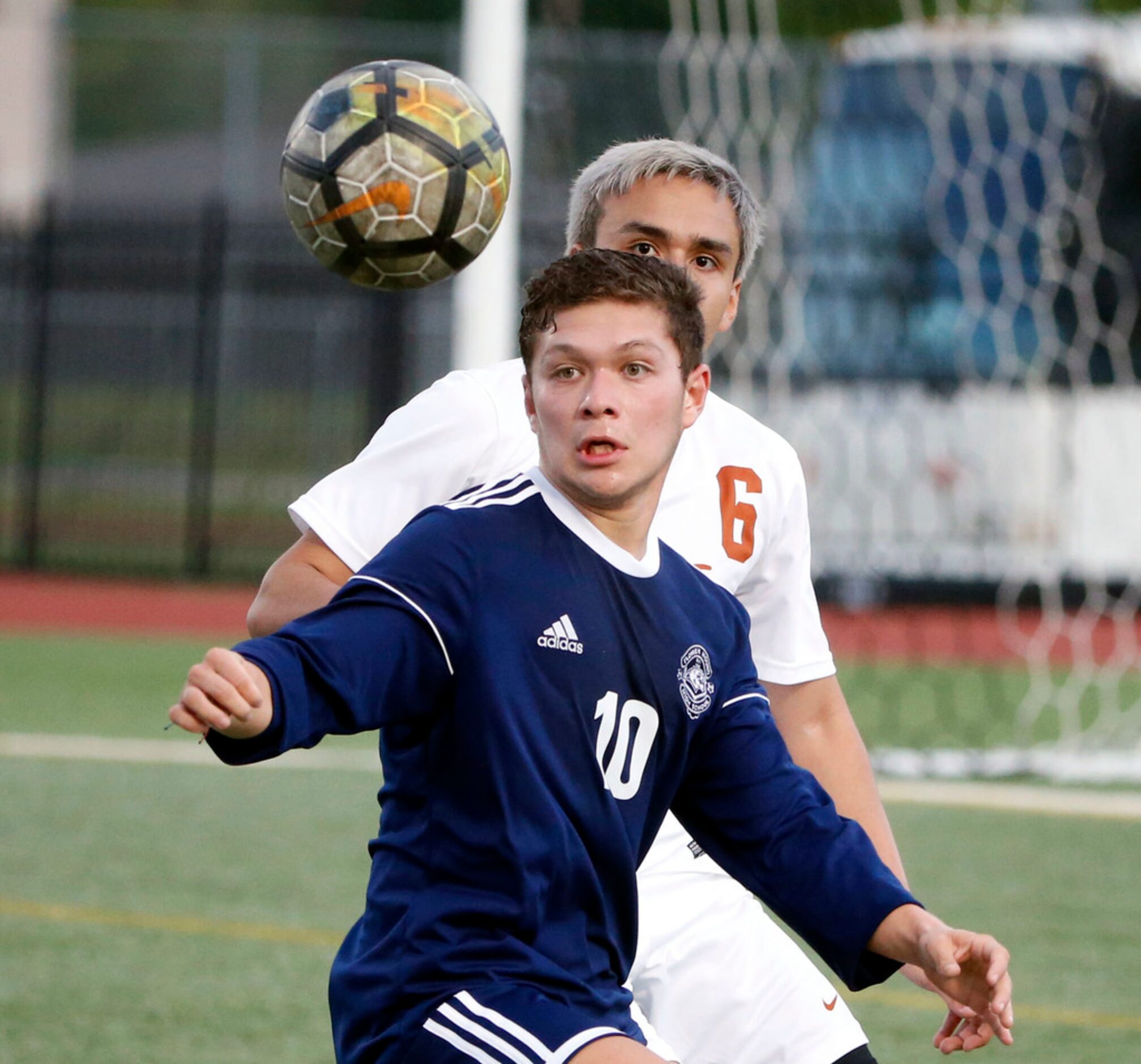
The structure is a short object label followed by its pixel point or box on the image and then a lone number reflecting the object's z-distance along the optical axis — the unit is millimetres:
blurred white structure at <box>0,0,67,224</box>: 53500
